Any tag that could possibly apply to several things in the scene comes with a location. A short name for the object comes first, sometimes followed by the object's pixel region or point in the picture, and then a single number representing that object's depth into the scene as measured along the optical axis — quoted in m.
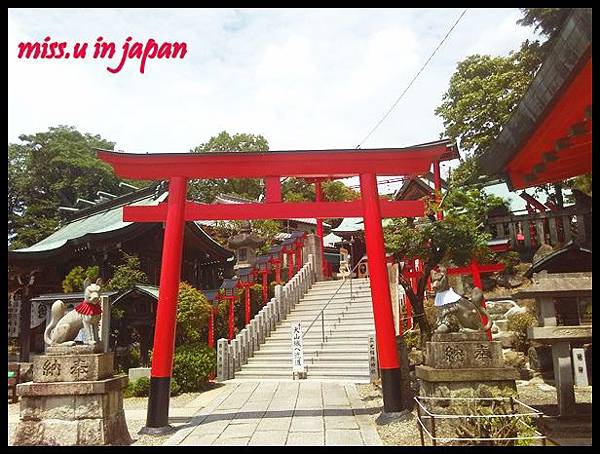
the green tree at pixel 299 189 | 42.81
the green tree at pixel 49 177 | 36.59
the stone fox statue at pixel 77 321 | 7.34
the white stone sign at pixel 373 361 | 12.50
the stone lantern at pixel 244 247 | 24.11
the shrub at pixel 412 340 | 13.72
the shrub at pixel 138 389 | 12.72
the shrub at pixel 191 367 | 12.70
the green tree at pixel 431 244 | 11.05
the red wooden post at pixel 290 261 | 22.37
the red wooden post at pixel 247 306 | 17.45
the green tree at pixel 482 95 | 21.44
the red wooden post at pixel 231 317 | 16.36
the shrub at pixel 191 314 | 13.44
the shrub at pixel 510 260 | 19.03
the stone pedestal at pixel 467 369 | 6.54
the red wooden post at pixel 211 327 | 15.41
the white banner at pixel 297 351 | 13.45
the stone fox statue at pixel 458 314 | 6.91
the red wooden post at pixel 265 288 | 19.45
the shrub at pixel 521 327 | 13.51
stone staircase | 13.83
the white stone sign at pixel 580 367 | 9.12
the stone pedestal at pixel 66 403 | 6.93
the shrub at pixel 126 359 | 15.22
